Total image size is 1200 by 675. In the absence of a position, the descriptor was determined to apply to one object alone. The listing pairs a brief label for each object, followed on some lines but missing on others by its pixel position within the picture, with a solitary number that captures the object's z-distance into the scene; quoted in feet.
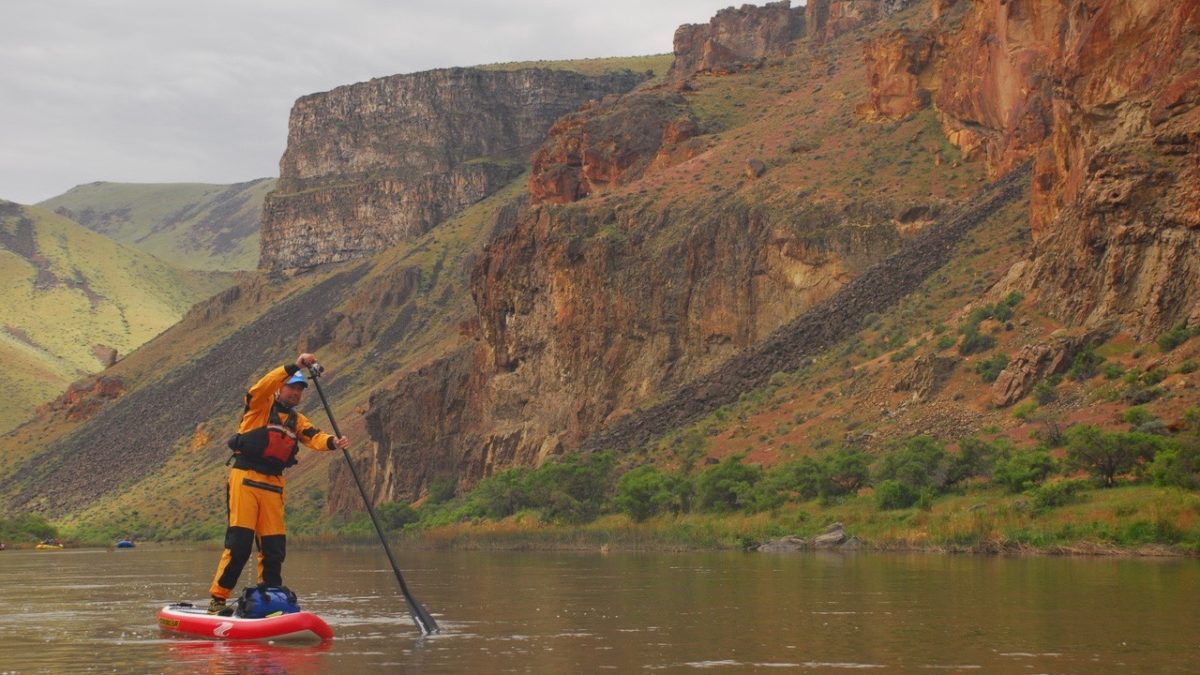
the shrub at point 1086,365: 182.09
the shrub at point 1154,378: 169.68
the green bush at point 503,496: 262.67
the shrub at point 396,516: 304.48
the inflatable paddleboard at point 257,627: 72.90
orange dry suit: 76.84
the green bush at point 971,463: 169.48
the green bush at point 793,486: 190.70
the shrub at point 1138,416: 156.97
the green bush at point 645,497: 216.88
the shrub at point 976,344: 209.56
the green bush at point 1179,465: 134.51
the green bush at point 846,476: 186.19
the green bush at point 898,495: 168.96
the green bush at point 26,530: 384.68
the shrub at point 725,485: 204.03
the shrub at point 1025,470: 155.33
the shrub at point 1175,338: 174.91
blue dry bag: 74.95
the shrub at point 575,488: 236.63
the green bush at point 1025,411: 182.14
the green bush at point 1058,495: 146.00
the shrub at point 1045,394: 183.21
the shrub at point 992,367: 201.05
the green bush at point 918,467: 170.09
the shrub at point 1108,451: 146.10
